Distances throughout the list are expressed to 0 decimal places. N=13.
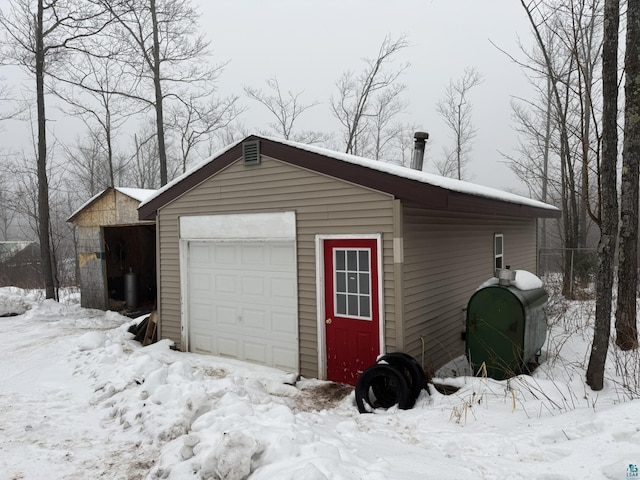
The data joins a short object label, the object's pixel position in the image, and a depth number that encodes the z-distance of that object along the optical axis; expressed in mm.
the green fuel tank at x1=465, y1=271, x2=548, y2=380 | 5480
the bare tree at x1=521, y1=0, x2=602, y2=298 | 4578
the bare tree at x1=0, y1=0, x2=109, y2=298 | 13070
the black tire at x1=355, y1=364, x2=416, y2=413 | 4820
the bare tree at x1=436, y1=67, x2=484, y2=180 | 27359
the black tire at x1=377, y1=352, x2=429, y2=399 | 4962
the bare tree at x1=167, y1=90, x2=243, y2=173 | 21845
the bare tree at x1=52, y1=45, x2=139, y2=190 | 15117
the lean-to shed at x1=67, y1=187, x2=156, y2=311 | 11422
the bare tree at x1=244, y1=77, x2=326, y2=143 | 26594
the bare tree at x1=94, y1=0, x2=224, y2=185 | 17469
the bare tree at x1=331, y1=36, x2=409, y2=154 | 21812
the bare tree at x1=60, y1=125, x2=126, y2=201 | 28511
